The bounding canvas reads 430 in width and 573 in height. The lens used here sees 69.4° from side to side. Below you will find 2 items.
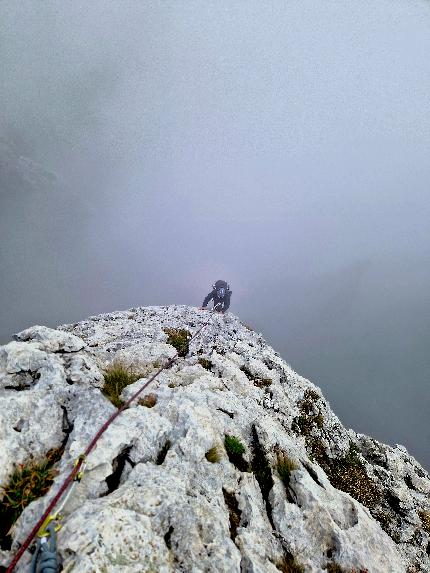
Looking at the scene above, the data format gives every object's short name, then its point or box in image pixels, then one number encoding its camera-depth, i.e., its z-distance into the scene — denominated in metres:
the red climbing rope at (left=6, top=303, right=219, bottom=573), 5.27
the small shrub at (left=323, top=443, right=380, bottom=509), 12.23
